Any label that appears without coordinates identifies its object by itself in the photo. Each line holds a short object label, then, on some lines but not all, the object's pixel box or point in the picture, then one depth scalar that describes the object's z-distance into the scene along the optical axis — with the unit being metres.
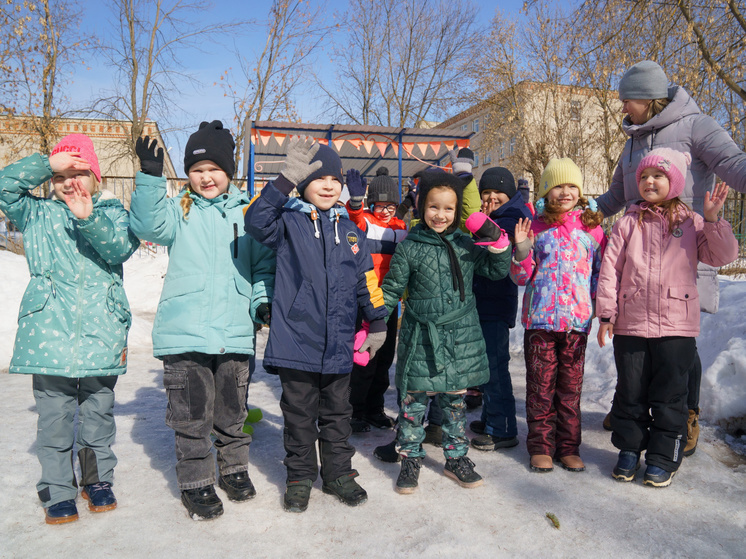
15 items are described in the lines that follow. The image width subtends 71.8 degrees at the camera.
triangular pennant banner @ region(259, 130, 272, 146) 8.75
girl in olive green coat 2.75
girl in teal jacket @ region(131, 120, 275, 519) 2.45
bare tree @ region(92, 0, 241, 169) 14.05
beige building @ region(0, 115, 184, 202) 13.42
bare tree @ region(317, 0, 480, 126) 21.33
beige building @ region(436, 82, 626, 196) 14.87
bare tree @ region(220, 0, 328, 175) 15.44
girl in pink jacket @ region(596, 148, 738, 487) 2.71
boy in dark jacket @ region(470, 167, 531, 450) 3.29
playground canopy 8.77
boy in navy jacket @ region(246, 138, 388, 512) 2.49
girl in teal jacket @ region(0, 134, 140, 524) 2.39
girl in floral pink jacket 2.93
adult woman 2.82
